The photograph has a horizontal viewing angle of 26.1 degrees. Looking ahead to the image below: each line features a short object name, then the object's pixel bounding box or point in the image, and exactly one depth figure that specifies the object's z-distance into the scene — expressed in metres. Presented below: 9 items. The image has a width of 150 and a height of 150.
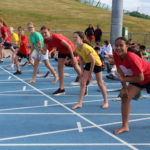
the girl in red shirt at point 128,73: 4.86
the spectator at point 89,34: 20.19
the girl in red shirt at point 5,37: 14.05
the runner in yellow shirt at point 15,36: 15.97
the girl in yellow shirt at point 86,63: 6.76
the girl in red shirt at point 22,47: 11.52
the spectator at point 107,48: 13.88
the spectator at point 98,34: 22.88
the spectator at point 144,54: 10.95
